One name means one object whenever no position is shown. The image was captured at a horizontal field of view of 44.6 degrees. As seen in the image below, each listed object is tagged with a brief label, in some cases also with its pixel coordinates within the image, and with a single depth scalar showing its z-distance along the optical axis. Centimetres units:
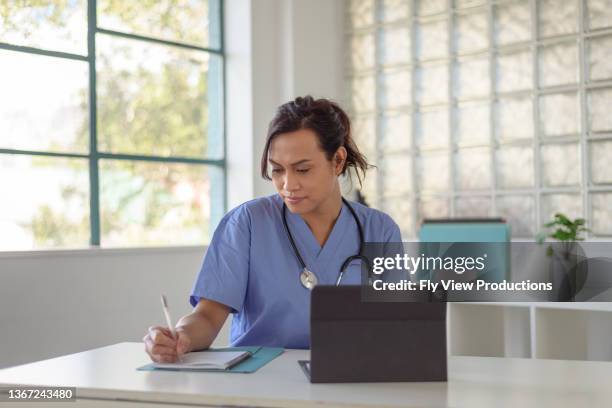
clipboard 174
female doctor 217
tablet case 157
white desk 147
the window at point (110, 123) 360
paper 174
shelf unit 346
